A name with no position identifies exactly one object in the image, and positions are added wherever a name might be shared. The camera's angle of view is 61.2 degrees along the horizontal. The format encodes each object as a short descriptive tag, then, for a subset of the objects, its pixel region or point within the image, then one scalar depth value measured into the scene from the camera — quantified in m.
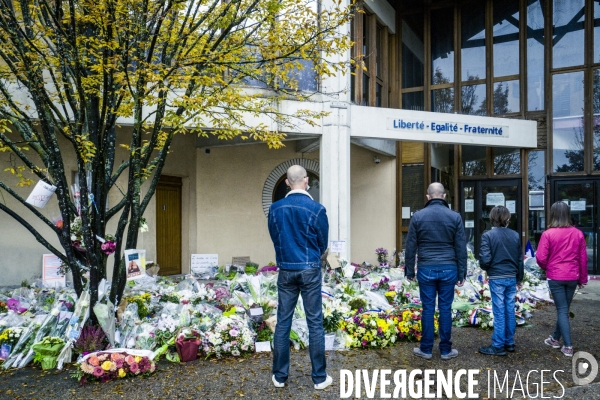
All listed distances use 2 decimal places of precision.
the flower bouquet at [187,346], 4.57
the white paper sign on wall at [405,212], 11.82
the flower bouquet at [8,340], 4.57
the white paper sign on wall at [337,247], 8.63
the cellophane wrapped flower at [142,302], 5.41
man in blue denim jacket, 3.73
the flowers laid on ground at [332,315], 5.19
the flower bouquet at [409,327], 5.20
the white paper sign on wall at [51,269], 6.10
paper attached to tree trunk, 5.03
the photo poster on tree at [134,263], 4.87
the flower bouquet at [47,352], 4.39
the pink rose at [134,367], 4.11
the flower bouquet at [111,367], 4.00
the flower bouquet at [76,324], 4.42
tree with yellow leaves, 4.60
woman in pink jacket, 4.62
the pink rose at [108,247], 4.96
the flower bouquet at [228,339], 4.64
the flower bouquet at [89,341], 4.45
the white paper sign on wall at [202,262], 9.82
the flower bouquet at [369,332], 4.98
